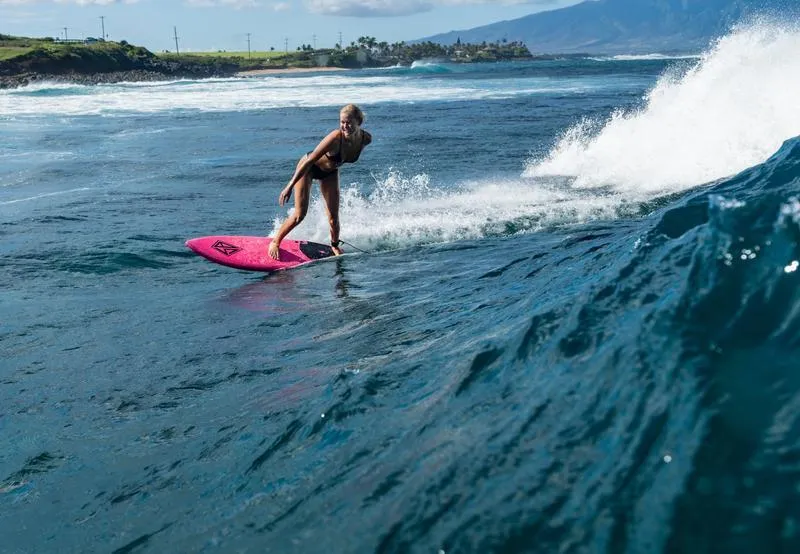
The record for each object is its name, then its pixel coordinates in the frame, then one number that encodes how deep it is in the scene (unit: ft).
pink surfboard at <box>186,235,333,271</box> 31.68
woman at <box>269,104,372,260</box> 29.55
